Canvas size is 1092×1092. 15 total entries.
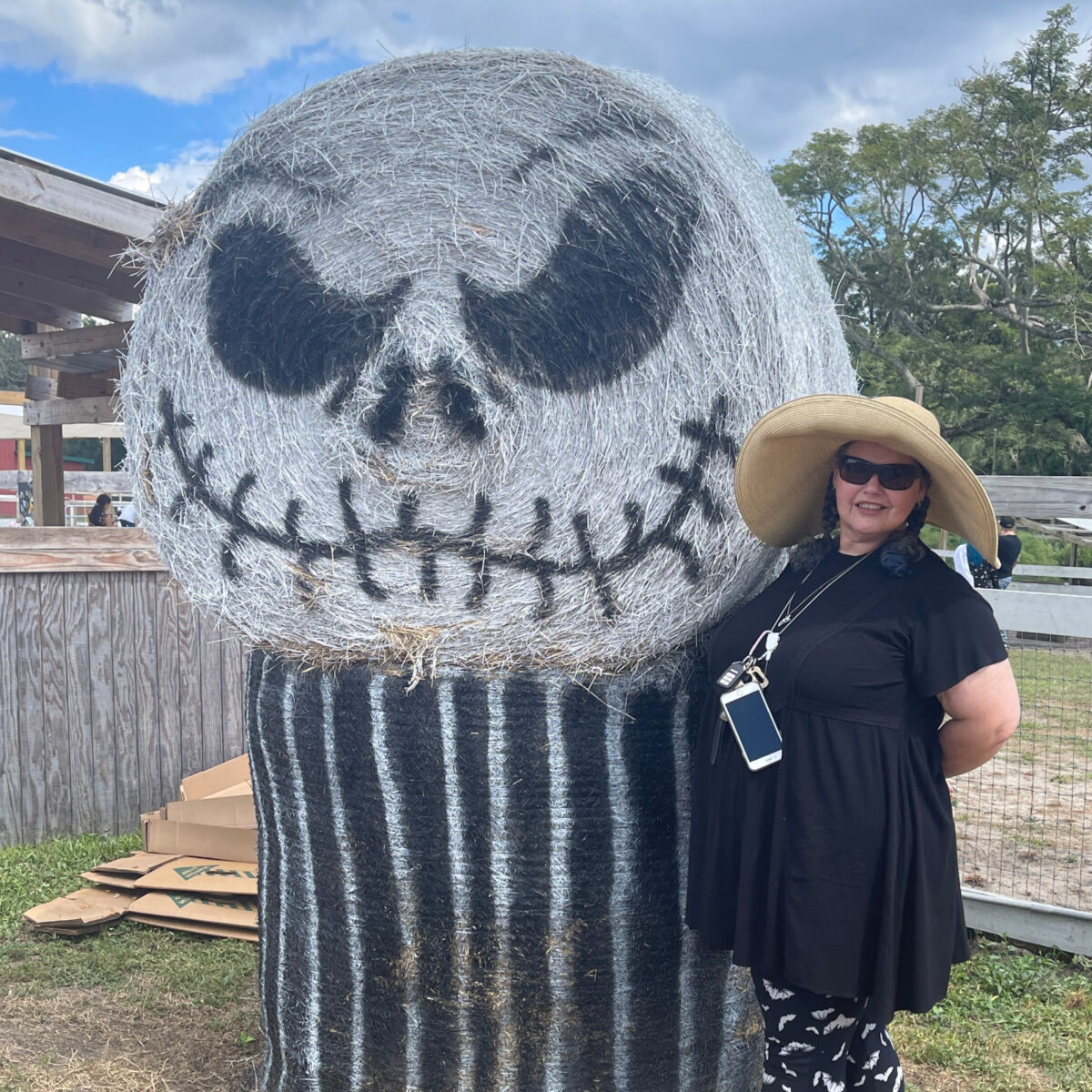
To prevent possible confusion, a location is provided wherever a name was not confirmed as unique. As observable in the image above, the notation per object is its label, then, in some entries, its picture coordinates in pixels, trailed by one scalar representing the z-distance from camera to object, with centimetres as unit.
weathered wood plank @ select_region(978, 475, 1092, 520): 424
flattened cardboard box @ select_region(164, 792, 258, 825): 467
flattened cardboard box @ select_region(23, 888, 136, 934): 420
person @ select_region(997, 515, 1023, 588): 1187
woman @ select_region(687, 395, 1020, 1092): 207
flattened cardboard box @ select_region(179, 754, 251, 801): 495
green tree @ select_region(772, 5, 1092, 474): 2208
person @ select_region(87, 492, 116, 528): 976
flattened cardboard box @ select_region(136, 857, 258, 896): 437
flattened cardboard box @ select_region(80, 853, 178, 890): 452
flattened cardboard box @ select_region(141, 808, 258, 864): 464
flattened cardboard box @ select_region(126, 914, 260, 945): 422
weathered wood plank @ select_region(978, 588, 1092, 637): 389
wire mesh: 462
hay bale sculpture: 243
